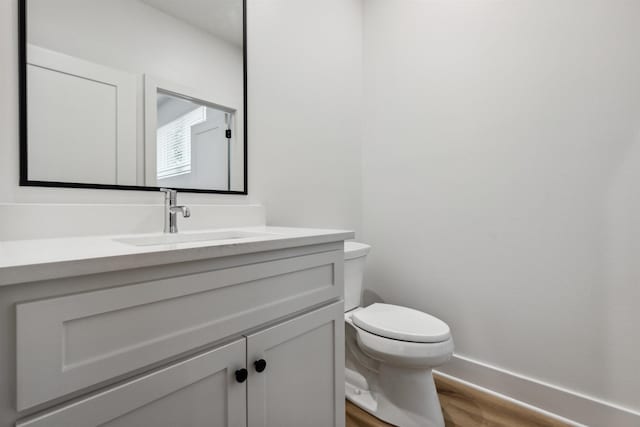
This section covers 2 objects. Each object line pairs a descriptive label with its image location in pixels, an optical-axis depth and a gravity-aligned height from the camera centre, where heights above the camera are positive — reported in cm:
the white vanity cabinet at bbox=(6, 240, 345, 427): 49 -27
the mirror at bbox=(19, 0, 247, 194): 90 +41
